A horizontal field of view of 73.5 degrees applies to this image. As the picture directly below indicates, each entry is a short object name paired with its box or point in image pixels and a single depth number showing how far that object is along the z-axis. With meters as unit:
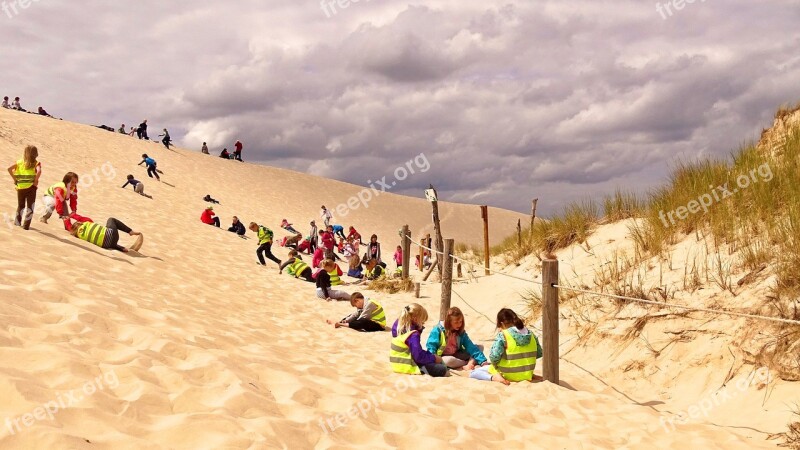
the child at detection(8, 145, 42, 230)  7.49
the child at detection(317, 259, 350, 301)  9.72
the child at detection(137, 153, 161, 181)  21.42
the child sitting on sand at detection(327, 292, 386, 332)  7.62
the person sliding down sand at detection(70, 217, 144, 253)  8.34
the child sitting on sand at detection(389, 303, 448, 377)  5.22
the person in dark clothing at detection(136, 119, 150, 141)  30.08
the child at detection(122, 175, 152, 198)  17.17
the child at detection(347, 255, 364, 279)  12.62
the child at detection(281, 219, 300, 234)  21.12
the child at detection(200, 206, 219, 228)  16.44
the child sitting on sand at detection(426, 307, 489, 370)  5.97
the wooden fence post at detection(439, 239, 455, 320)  8.40
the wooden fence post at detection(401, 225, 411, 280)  12.69
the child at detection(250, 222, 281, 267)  12.47
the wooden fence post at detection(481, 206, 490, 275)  12.33
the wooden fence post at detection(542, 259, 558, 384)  5.33
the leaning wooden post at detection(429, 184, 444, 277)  11.39
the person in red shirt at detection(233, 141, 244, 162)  36.49
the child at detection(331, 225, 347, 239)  20.62
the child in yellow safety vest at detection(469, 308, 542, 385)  5.28
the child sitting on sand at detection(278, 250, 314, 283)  11.50
